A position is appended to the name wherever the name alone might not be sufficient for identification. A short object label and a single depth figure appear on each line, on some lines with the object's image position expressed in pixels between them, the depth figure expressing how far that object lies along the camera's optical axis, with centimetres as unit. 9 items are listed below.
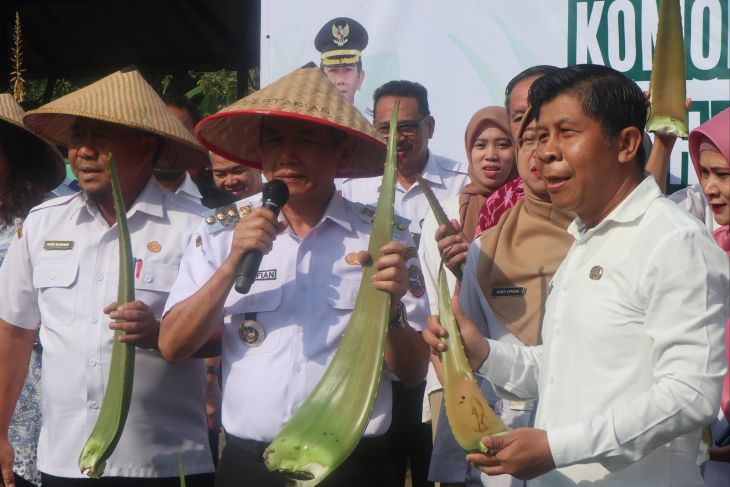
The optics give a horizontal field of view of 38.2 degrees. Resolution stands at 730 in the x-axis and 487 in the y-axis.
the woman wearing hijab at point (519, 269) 304
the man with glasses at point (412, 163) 436
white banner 427
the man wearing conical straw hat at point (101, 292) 306
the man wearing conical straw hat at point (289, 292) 268
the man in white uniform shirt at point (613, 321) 200
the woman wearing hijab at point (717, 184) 288
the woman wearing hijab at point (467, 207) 343
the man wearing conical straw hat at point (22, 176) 363
